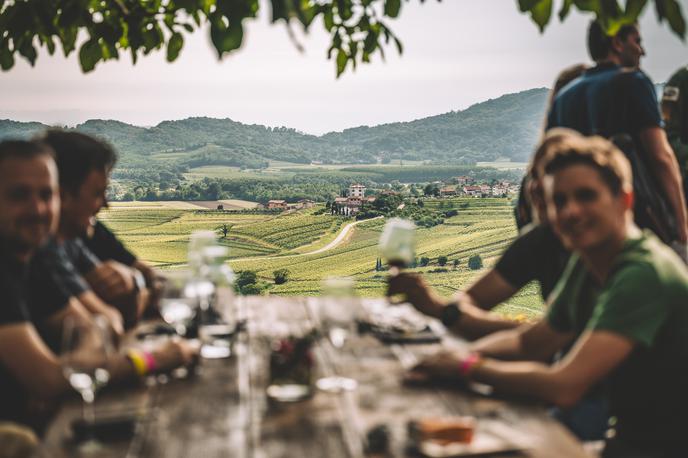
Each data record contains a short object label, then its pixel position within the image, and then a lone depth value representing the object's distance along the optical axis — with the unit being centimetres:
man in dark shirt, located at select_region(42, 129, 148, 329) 308
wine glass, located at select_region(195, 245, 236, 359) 252
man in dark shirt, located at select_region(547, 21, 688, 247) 368
